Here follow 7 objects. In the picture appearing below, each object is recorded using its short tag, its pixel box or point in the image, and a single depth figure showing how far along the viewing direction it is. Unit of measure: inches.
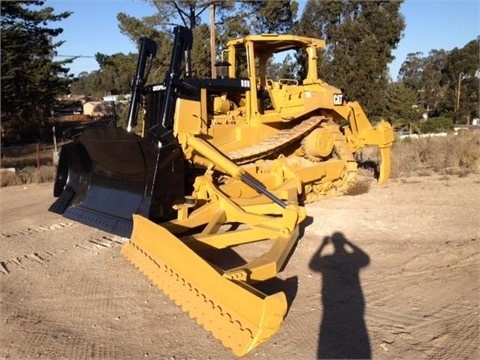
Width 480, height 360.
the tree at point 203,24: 888.9
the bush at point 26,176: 456.8
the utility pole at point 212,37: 764.0
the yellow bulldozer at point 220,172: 148.1
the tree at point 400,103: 1275.8
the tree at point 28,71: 711.1
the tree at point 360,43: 1077.8
